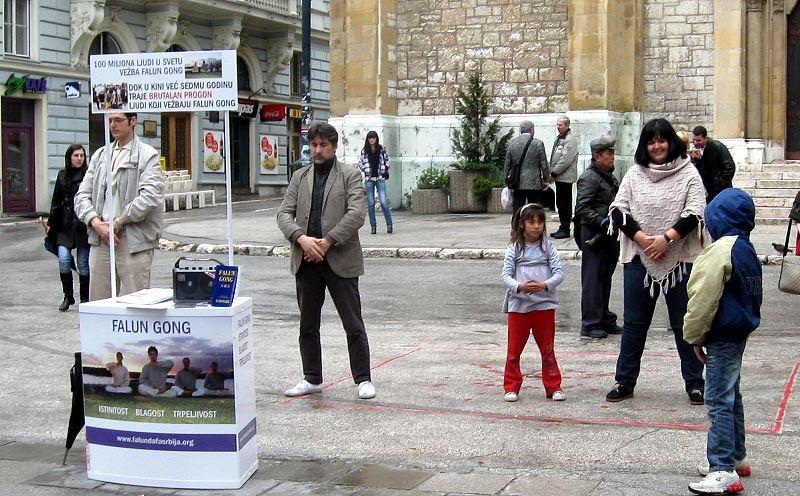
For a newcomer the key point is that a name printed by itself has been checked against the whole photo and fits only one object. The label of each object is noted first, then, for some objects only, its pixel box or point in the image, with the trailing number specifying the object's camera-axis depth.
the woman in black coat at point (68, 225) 12.49
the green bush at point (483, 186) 24.28
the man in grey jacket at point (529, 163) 17.92
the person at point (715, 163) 13.28
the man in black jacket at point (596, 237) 10.49
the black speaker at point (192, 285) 6.52
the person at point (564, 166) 18.97
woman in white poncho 7.80
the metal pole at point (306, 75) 29.07
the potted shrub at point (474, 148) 24.62
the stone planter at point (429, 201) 24.91
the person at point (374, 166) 20.80
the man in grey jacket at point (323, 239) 8.22
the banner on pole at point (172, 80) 6.85
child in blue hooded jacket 5.89
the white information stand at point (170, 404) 6.33
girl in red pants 8.18
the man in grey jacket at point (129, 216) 8.48
